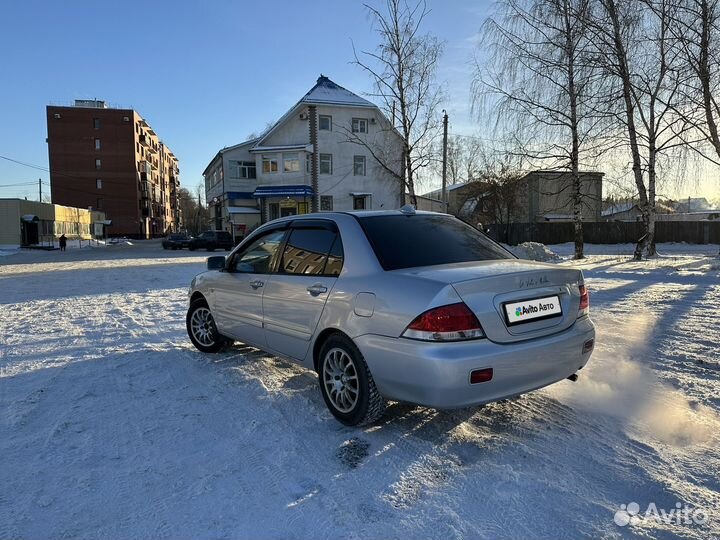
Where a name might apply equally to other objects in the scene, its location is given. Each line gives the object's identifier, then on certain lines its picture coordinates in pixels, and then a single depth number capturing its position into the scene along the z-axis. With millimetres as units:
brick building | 70000
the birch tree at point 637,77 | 13375
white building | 36531
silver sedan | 3074
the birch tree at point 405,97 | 22719
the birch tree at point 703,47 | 11867
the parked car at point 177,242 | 40469
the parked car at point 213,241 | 37438
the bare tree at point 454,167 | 54578
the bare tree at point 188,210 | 115812
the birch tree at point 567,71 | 15830
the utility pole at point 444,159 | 25234
